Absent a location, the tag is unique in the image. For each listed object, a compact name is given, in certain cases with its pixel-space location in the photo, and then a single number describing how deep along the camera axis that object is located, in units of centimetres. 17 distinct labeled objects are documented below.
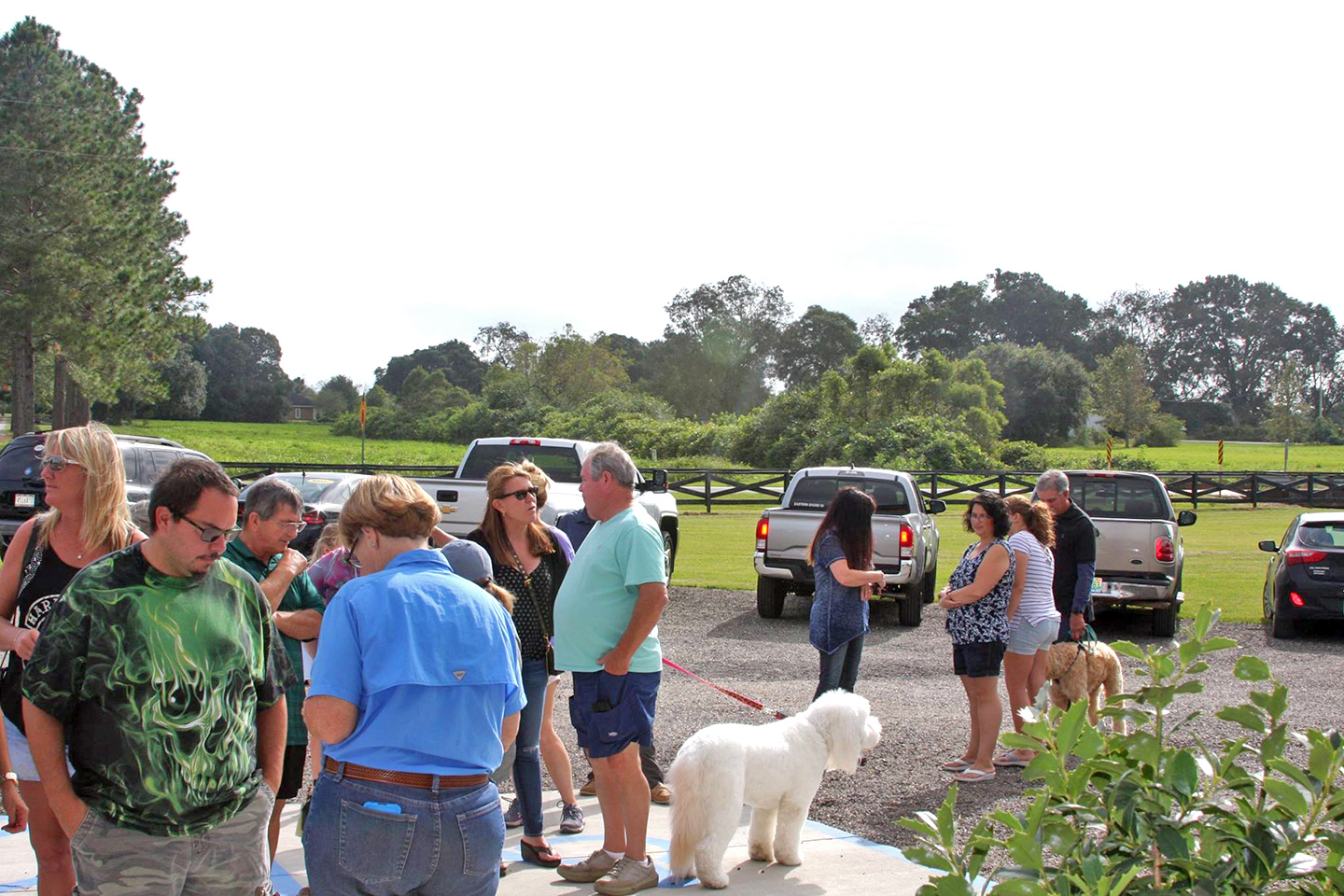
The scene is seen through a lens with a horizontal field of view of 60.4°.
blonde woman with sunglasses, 357
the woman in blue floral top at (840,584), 638
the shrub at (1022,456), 4994
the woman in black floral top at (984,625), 638
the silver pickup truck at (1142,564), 1230
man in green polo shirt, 421
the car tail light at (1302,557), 1238
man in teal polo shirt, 456
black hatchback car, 1219
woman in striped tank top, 678
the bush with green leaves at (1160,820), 200
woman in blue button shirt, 282
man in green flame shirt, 270
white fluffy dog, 458
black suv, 1528
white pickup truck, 1273
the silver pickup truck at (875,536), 1291
